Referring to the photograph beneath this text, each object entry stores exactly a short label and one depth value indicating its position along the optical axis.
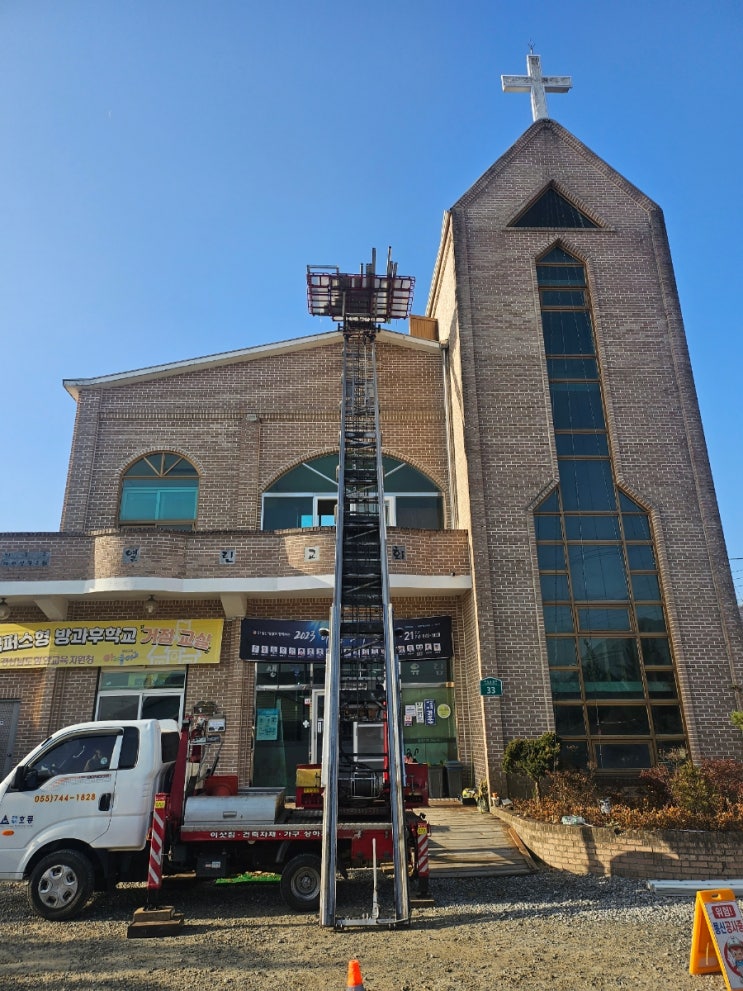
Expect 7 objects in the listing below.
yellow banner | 15.55
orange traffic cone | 5.01
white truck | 8.05
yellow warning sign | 5.70
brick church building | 14.42
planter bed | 8.91
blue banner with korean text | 15.50
